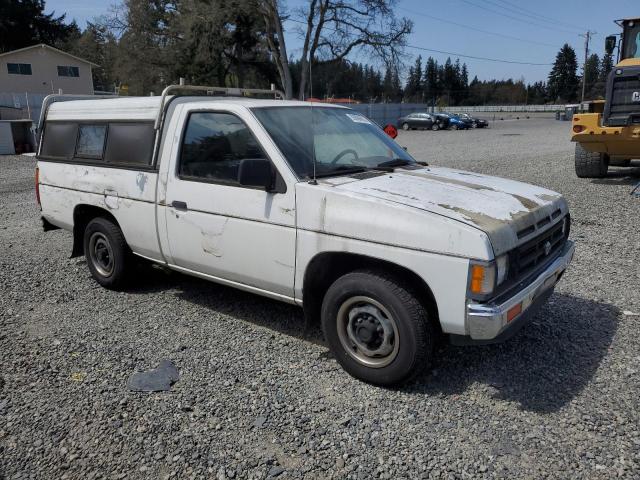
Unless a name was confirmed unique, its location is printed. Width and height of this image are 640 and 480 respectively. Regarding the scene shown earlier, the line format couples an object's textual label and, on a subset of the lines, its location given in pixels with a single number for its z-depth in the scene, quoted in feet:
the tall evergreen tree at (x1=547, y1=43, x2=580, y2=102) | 310.04
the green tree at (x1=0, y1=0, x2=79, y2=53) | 177.27
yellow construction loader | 33.63
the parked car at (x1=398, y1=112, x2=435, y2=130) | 131.77
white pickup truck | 10.21
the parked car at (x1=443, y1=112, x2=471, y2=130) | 132.87
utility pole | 211.59
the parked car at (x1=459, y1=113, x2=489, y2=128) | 139.42
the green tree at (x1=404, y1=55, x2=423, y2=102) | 378.69
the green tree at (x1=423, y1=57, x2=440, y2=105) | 391.61
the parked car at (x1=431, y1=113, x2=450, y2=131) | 131.95
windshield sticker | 15.70
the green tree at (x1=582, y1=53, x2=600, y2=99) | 249.75
